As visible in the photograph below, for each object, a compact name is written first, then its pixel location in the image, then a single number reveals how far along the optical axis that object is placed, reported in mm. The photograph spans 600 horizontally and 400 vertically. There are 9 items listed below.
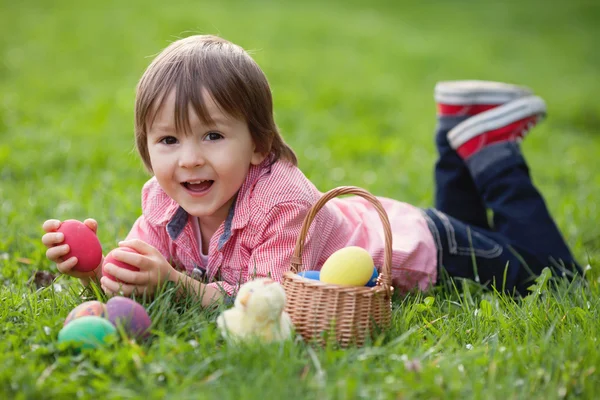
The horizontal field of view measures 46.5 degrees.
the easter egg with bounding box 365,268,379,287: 2532
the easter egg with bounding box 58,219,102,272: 2668
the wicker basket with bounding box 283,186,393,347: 2281
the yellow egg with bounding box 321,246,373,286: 2344
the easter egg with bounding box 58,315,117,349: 2117
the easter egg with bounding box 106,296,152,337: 2219
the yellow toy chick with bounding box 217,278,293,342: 2160
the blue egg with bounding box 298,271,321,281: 2514
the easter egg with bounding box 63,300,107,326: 2264
